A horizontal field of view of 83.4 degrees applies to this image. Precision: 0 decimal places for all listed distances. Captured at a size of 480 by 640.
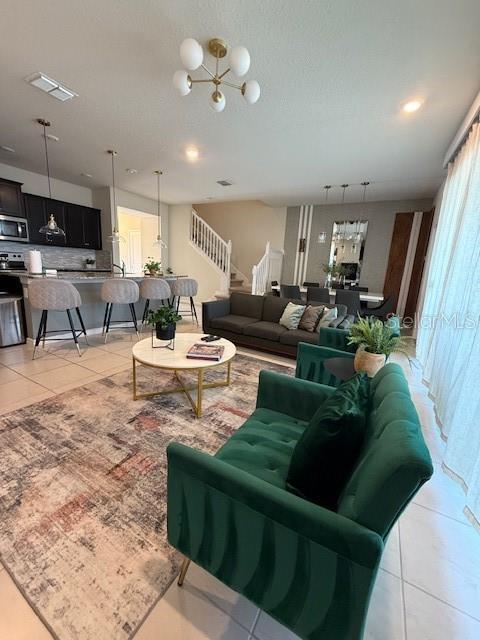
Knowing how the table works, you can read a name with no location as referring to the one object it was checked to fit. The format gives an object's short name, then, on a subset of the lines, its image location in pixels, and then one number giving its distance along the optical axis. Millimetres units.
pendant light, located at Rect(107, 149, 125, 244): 5482
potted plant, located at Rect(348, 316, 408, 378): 1855
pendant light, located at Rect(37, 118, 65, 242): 3285
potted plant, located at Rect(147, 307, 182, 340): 2588
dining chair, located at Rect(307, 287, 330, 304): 5672
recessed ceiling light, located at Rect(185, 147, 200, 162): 3891
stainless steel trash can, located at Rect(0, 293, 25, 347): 3619
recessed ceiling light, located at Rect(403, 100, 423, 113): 2533
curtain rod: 2404
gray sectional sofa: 3615
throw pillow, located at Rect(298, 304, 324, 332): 3613
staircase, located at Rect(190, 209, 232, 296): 7125
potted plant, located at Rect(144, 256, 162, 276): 5250
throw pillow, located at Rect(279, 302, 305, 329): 3752
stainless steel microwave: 4723
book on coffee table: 2384
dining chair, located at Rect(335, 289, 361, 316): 5227
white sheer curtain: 1647
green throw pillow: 931
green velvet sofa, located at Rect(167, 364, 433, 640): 708
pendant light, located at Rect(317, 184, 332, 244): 6953
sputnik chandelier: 1714
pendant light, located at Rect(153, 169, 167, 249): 5012
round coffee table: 2252
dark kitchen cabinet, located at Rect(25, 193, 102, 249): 5211
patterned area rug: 1087
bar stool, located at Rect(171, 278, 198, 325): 5148
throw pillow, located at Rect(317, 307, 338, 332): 3450
